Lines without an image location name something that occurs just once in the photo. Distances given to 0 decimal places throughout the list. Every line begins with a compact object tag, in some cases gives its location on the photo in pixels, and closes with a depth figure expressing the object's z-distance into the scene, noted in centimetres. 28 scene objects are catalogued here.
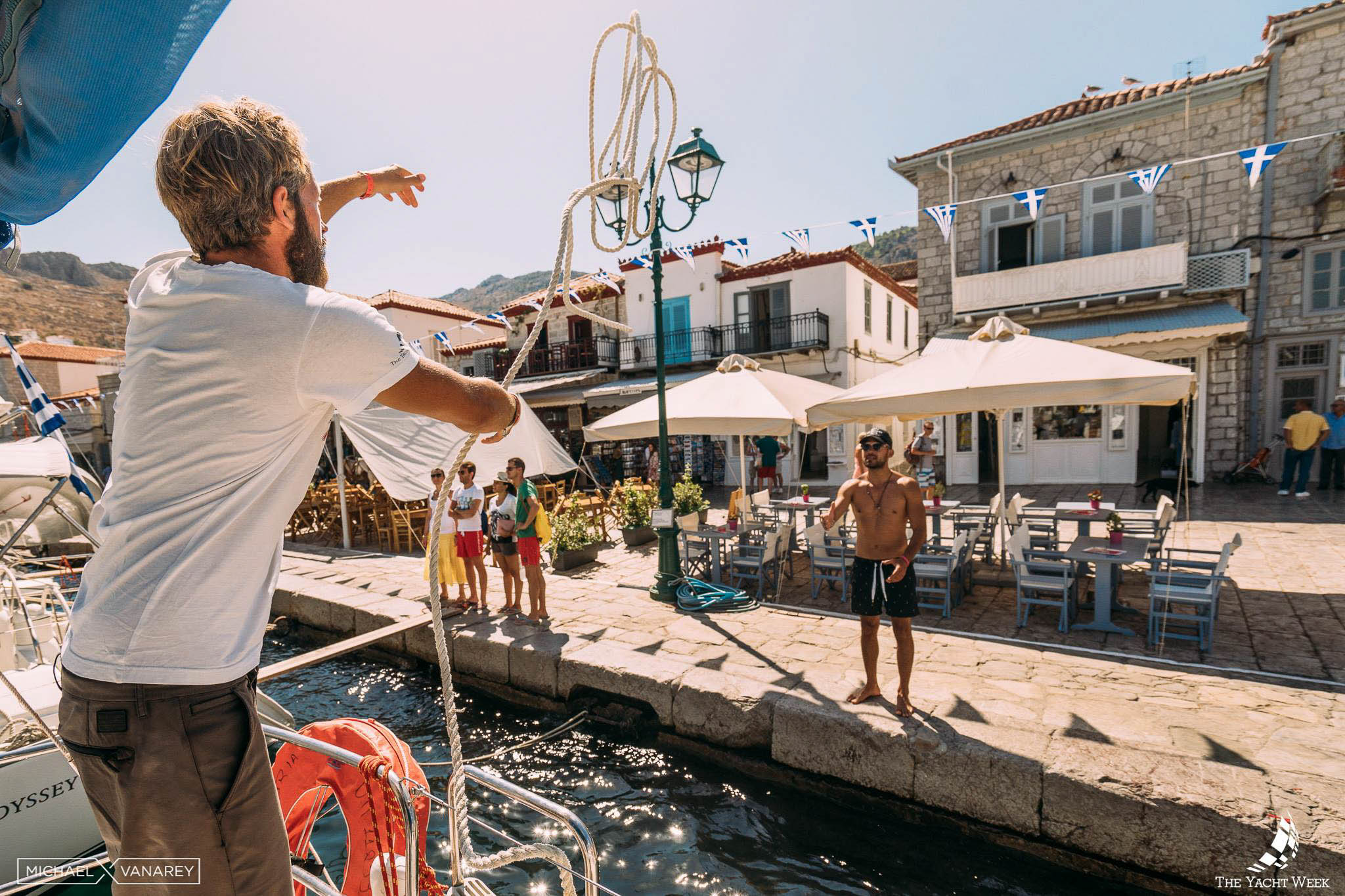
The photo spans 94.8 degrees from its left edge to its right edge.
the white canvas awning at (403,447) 938
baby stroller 1255
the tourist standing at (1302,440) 1091
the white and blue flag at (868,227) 891
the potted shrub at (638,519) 1031
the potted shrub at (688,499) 923
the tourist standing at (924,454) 1219
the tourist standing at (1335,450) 1129
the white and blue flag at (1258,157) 693
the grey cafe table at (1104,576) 534
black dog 989
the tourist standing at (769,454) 1464
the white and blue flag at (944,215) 985
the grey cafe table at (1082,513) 697
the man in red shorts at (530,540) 661
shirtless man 432
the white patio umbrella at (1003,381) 537
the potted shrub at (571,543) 904
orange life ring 225
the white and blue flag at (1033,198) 879
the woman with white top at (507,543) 694
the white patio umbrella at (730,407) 722
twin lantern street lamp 653
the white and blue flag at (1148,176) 822
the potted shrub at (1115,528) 573
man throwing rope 105
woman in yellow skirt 762
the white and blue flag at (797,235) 927
